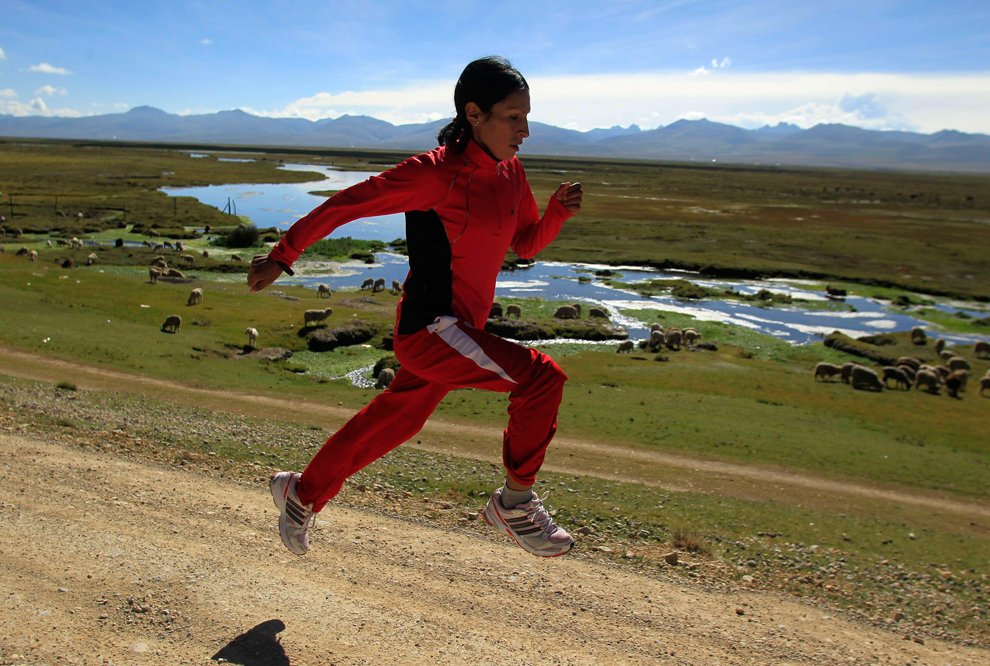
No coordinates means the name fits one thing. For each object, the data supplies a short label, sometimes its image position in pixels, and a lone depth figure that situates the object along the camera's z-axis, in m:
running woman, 3.35
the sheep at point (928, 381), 24.03
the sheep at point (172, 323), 24.31
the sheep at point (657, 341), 27.83
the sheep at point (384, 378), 19.97
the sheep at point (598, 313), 32.56
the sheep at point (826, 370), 24.30
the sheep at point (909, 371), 25.32
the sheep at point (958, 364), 26.91
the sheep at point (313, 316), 27.11
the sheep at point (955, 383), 23.77
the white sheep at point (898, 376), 24.52
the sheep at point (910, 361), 26.42
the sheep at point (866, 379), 23.72
